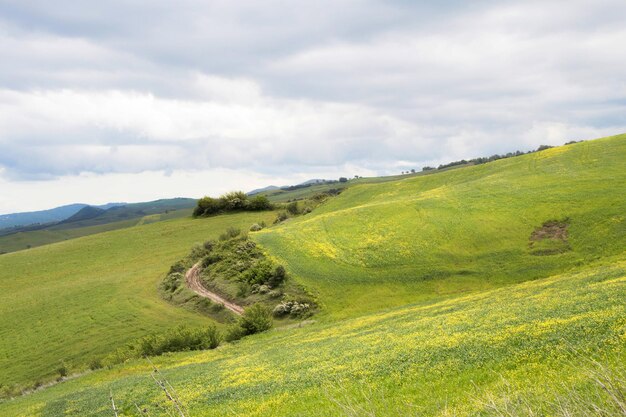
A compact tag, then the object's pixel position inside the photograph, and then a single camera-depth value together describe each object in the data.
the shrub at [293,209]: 120.44
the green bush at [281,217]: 112.20
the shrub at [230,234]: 89.71
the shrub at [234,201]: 135.12
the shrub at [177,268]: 78.39
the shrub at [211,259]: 77.69
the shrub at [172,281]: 71.50
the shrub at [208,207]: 133.62
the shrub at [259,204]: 135.88
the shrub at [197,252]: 85.84
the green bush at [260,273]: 64.81
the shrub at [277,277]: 63.22
